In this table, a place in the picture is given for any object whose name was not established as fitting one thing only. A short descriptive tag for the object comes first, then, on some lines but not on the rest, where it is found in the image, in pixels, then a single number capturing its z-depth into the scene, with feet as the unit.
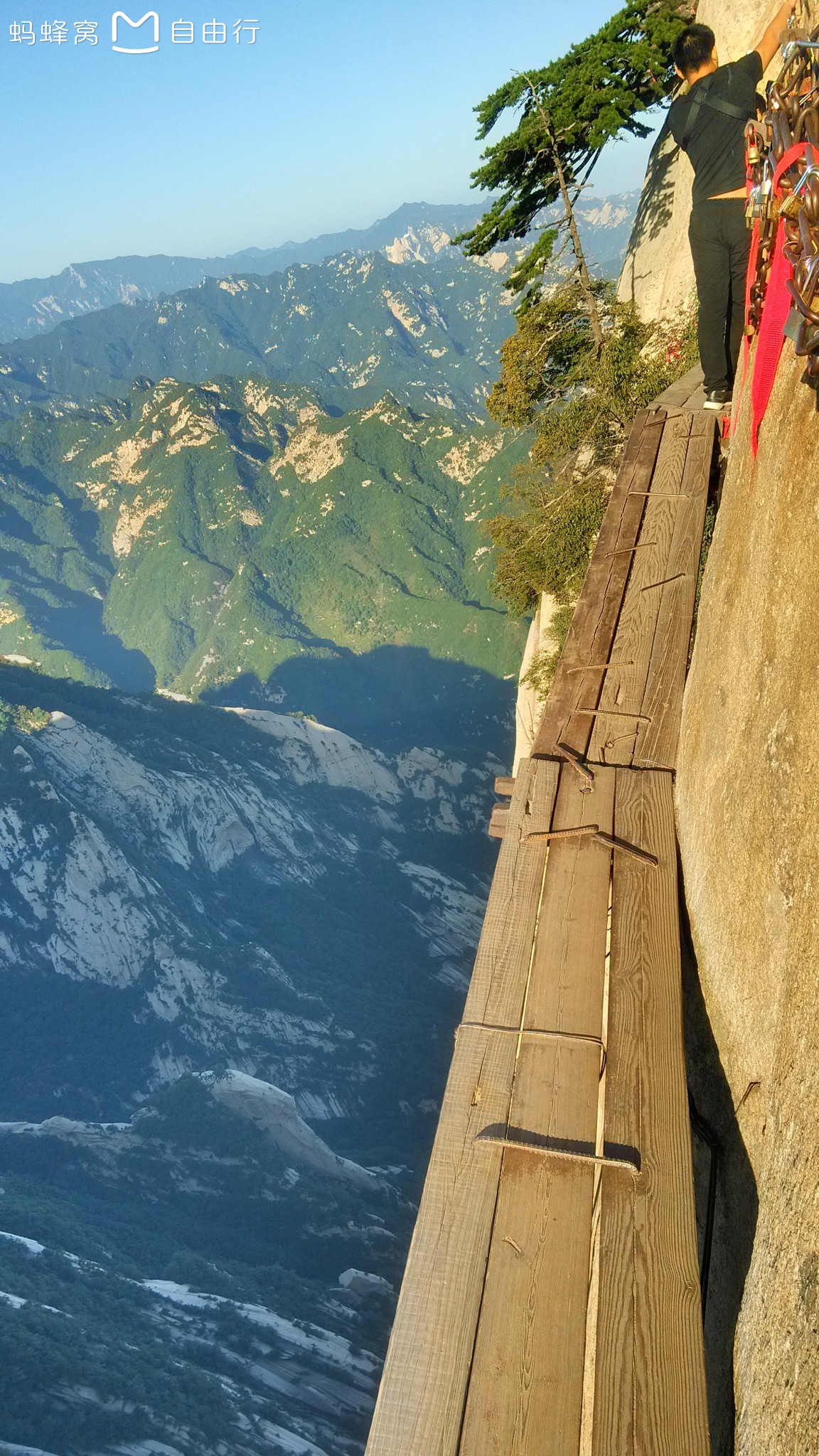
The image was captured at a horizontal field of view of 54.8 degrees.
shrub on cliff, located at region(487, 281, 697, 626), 46.78
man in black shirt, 17.87
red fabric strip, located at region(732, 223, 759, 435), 13.76
